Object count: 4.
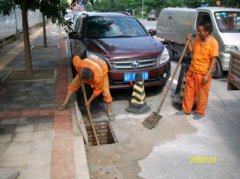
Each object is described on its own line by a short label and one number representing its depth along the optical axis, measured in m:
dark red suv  6.01
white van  7.84
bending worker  4.54
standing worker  5.12
